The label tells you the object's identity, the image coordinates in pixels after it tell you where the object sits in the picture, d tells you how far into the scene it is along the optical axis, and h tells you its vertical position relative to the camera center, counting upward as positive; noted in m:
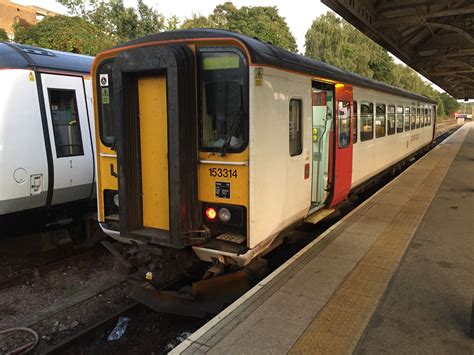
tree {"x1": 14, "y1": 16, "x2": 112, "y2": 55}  17.91 +3.66
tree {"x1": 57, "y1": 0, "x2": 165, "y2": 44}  25.70 +6.03
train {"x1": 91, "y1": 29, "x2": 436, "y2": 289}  3.83 -0.34
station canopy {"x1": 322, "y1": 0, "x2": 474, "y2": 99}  11.19 +2.55
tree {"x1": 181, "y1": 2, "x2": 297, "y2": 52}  35.19 +8.41
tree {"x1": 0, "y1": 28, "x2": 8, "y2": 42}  27.36 +5.67
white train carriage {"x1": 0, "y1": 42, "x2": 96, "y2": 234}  5.48 -0.26
